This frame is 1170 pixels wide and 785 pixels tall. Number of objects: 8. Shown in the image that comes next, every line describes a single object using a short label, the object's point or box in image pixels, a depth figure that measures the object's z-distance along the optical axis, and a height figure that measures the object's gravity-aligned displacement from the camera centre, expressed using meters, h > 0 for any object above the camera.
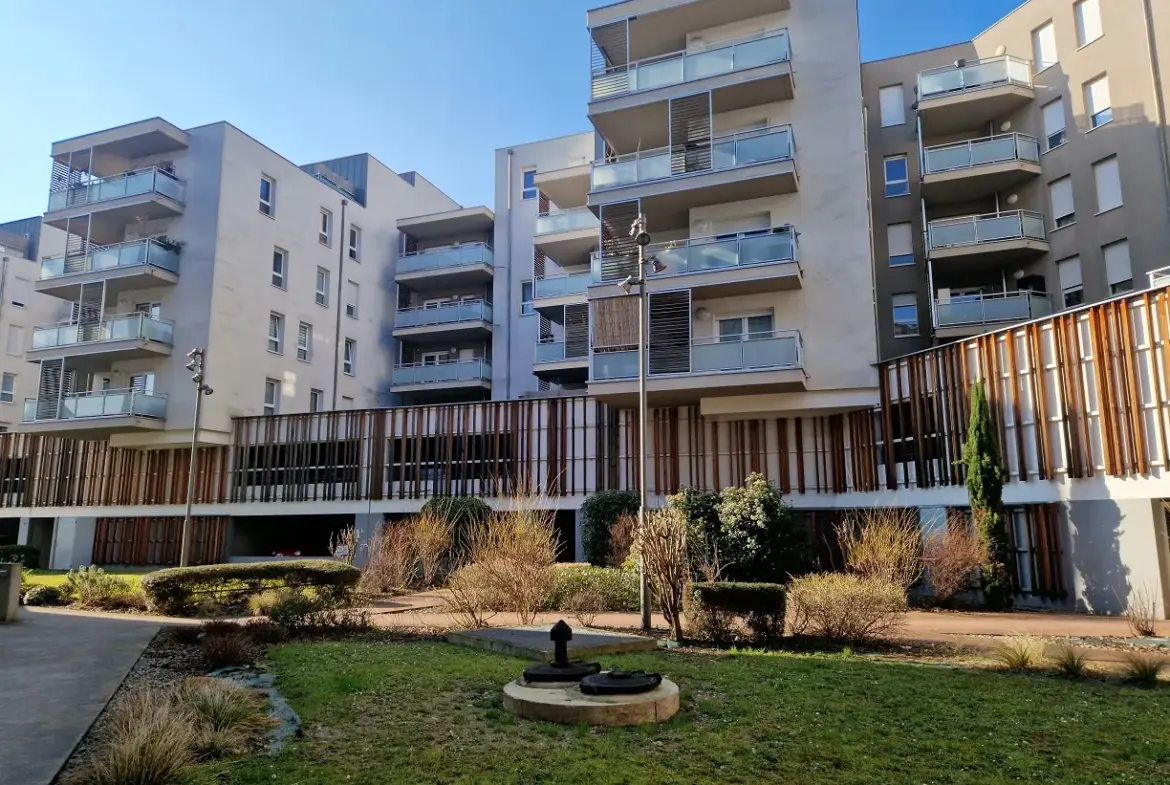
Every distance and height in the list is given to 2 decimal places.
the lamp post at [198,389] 22.11 +3.91
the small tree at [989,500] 15.84 +0.43
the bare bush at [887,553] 14.04 -0.58
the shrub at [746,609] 10.59 -1.18
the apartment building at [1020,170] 23.55 +11.54
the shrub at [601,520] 21.34 +0.04
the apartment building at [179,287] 29.58 +9.35
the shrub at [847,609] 10.63 -1.20
